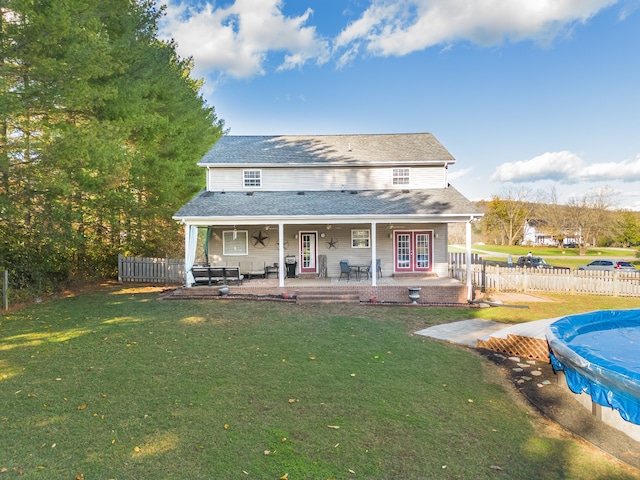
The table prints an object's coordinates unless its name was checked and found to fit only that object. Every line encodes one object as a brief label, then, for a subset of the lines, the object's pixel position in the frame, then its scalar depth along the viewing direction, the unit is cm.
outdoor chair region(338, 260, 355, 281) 1611
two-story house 1752
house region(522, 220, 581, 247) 5934
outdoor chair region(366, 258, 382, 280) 1725
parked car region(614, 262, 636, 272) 2322
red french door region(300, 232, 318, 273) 1769
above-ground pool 431
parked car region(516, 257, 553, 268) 2700
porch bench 1476
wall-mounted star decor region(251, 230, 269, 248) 1764
